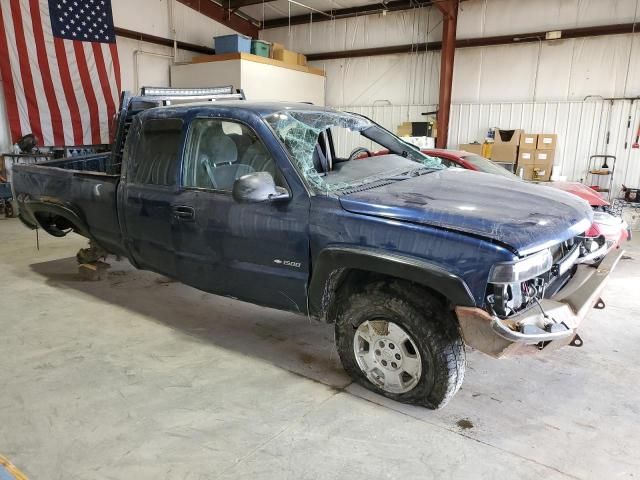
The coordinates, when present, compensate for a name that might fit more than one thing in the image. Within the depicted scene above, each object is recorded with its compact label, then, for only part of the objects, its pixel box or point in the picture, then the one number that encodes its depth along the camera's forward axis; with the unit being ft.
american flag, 31.42
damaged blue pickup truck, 7.57
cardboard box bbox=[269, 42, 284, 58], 40.78
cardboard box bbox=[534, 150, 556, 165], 33.63
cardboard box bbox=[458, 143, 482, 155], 36.17
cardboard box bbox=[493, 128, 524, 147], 34.35
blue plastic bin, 37.68
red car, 14.76
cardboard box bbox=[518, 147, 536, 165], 34.09
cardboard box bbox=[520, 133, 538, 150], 33.96
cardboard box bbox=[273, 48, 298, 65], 40.71
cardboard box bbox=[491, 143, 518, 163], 34.32
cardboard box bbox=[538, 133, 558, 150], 33.60
